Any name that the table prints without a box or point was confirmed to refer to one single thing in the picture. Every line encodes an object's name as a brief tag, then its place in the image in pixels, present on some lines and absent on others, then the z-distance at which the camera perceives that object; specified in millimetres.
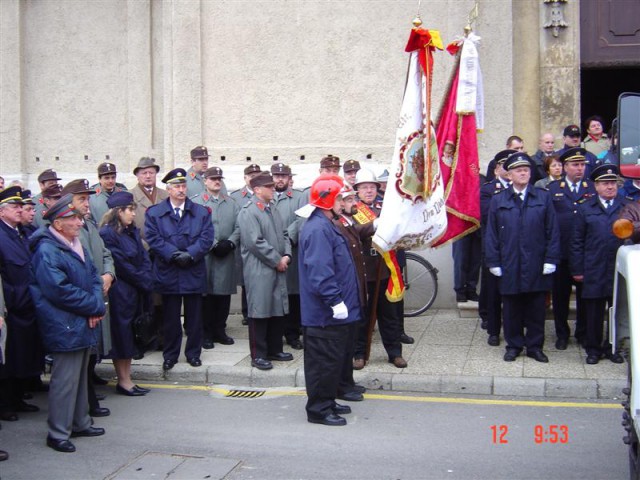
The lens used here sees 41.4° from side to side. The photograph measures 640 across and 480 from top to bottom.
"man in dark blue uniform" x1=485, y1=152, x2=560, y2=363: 9172
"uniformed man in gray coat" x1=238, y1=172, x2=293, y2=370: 9289
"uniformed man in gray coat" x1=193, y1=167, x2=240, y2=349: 10188
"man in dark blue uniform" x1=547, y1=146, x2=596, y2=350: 9688
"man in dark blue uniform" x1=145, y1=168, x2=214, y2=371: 9180
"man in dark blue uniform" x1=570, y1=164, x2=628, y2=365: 9117
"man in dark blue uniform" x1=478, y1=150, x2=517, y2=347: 9922
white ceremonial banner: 8258
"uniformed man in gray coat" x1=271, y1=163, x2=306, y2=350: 10289
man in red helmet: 7320
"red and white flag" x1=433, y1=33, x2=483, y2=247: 9422
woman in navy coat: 8461
